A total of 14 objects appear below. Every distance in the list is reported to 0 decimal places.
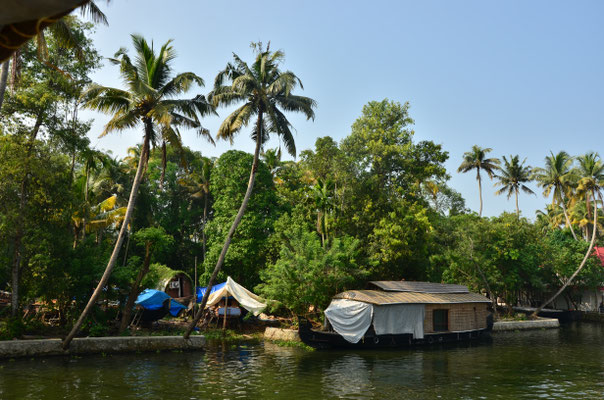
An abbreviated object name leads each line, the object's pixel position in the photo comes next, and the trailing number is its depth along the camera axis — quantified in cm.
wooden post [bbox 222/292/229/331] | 2712
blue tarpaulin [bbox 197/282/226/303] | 2950
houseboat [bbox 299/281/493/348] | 2219
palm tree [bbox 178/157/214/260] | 4372
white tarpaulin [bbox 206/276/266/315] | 2600
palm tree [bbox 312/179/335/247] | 2911
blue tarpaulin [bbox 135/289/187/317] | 2472
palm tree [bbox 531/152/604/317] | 3881
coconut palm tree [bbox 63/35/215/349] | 1838
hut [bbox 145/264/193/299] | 3353
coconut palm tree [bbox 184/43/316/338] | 2225
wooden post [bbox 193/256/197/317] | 2848
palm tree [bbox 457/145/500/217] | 5722
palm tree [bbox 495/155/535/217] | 5322
